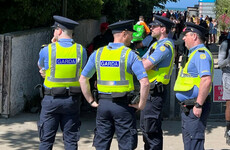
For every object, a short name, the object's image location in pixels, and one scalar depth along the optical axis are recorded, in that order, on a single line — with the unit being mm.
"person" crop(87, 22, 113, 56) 10125
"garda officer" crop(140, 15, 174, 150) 6441
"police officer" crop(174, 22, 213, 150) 5539
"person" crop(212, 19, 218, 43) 31197
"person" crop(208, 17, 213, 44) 30572
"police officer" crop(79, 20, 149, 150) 5363
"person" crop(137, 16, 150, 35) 11395
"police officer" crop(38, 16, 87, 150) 5867
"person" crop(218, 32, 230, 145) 8031
